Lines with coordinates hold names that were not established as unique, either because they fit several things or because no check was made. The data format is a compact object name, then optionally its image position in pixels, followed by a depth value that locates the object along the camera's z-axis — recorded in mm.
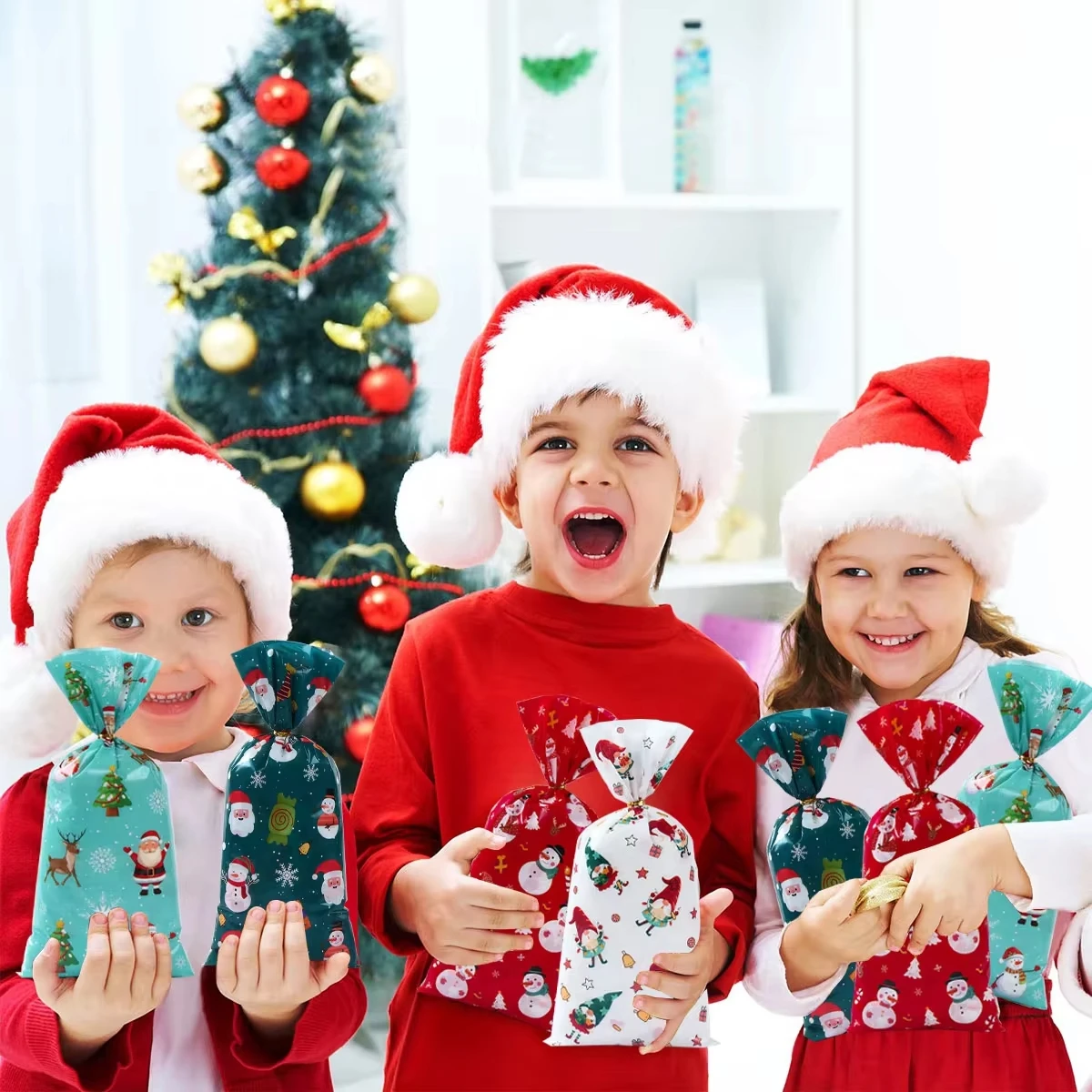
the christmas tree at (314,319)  2555
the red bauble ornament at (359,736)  2562
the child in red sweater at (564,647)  1341
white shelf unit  3227
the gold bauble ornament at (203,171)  2549
